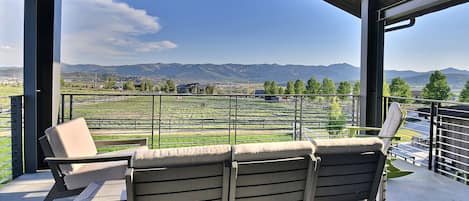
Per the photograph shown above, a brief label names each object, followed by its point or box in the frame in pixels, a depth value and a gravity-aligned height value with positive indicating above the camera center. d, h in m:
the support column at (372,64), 4.20 +0.51
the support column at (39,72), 3.30 +0.27
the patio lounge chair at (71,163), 2.11 -0.48
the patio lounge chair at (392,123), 2.87 -0.23
